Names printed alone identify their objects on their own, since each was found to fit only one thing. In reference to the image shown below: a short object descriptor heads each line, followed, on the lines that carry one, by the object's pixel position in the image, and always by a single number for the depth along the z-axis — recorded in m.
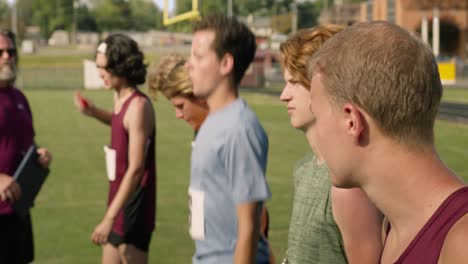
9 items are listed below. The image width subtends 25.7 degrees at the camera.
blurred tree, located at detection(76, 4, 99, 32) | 120.31
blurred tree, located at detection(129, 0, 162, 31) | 141.12
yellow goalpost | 23.05
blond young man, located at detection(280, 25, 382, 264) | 3.15
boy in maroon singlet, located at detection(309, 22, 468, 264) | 1.85
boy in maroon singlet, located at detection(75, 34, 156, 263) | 5.79
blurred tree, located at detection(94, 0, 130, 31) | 121.25
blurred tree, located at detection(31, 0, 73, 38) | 118.06
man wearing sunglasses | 6.21
